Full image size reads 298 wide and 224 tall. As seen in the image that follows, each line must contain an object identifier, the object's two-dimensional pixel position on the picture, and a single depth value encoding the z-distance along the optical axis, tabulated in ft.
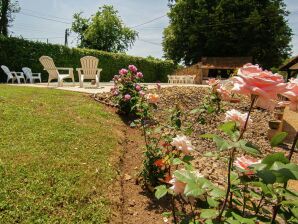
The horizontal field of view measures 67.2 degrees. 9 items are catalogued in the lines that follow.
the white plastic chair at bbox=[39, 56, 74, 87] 28.29
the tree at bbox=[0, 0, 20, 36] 71.51
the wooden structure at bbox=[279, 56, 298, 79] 44.51
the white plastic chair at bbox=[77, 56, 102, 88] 27.74
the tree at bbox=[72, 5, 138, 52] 91.68
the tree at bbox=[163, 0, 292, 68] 74.45
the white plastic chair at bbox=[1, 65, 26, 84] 35.16
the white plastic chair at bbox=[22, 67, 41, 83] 37.53
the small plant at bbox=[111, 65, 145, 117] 16.87
